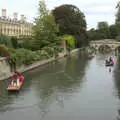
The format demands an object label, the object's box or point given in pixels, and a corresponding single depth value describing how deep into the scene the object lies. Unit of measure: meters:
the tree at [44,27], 28.44
